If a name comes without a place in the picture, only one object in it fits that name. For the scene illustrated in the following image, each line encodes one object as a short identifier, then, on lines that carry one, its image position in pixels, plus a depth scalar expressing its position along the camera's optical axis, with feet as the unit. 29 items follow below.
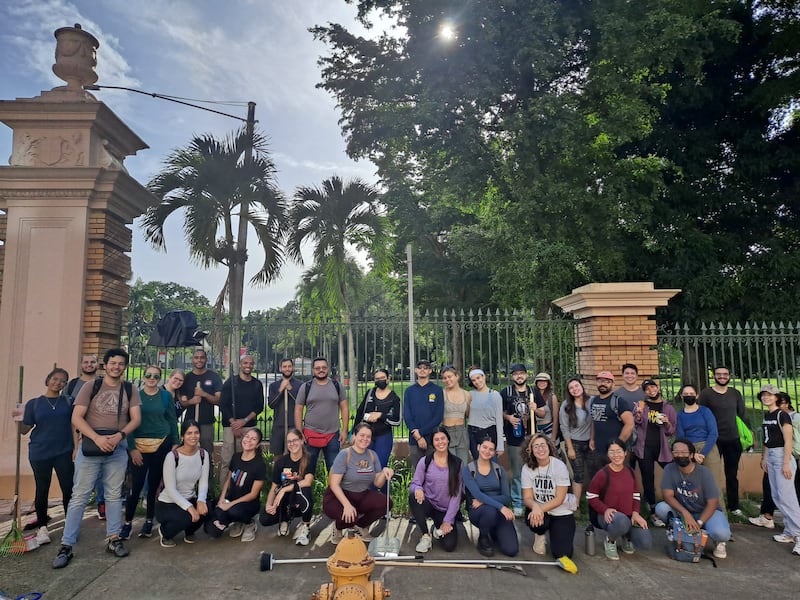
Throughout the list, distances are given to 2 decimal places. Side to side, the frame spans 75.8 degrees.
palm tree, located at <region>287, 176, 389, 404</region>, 40.32
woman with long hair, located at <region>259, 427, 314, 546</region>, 16.53
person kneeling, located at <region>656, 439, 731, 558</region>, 15.48
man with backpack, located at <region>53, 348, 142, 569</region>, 14.84
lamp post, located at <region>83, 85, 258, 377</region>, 35.83
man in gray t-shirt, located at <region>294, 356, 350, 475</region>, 18.84
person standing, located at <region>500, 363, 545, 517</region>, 19.35
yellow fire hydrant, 10.43
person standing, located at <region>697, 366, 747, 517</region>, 19.47
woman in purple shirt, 16.02
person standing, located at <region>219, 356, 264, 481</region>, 19.70
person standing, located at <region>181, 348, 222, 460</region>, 19.36
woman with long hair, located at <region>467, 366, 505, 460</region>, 18.58
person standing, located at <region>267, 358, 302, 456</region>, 19.39
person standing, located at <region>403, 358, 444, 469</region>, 18.61
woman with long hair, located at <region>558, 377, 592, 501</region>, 18.81
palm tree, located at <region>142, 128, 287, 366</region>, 34.32
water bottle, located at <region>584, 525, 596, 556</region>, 15.57
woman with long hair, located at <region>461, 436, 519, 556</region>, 15.40
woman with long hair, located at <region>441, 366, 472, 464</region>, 18.74
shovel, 14.71
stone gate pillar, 21.06
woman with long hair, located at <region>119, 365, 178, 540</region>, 16.93
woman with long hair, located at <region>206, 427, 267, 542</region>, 16.30
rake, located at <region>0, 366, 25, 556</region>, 14.78
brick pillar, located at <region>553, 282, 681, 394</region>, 23.20
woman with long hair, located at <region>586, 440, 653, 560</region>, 15.53
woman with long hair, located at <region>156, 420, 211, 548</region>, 15.71
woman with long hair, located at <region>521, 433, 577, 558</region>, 15.12
